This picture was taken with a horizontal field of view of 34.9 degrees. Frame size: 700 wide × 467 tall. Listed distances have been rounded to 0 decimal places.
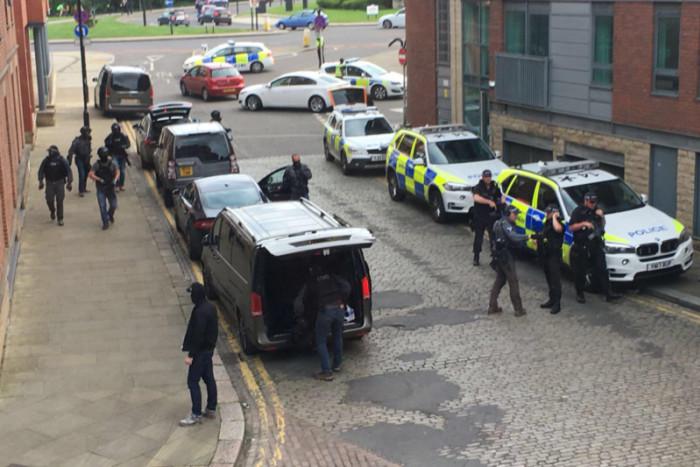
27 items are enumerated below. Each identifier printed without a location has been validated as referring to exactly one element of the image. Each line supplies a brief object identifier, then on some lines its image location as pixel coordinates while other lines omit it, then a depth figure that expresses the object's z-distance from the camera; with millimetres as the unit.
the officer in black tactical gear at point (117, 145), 26344
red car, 44812
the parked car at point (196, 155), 24047
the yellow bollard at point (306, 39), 65625
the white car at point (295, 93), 41062
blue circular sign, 37241
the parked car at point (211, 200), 19797
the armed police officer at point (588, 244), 16531
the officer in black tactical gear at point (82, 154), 25516
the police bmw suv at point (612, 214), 16891
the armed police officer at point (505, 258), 15914
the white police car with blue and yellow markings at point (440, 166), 22422
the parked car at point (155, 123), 29562
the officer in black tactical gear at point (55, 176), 23016
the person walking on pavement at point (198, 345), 12133
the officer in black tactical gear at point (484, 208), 19156
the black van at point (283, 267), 13602
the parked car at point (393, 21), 74500
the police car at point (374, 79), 43656
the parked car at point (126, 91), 39344
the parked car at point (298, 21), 79812
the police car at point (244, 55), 53875
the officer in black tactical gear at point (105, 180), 22750
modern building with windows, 20453
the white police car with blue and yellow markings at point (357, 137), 28312
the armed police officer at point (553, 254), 16250
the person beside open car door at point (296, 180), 21906
